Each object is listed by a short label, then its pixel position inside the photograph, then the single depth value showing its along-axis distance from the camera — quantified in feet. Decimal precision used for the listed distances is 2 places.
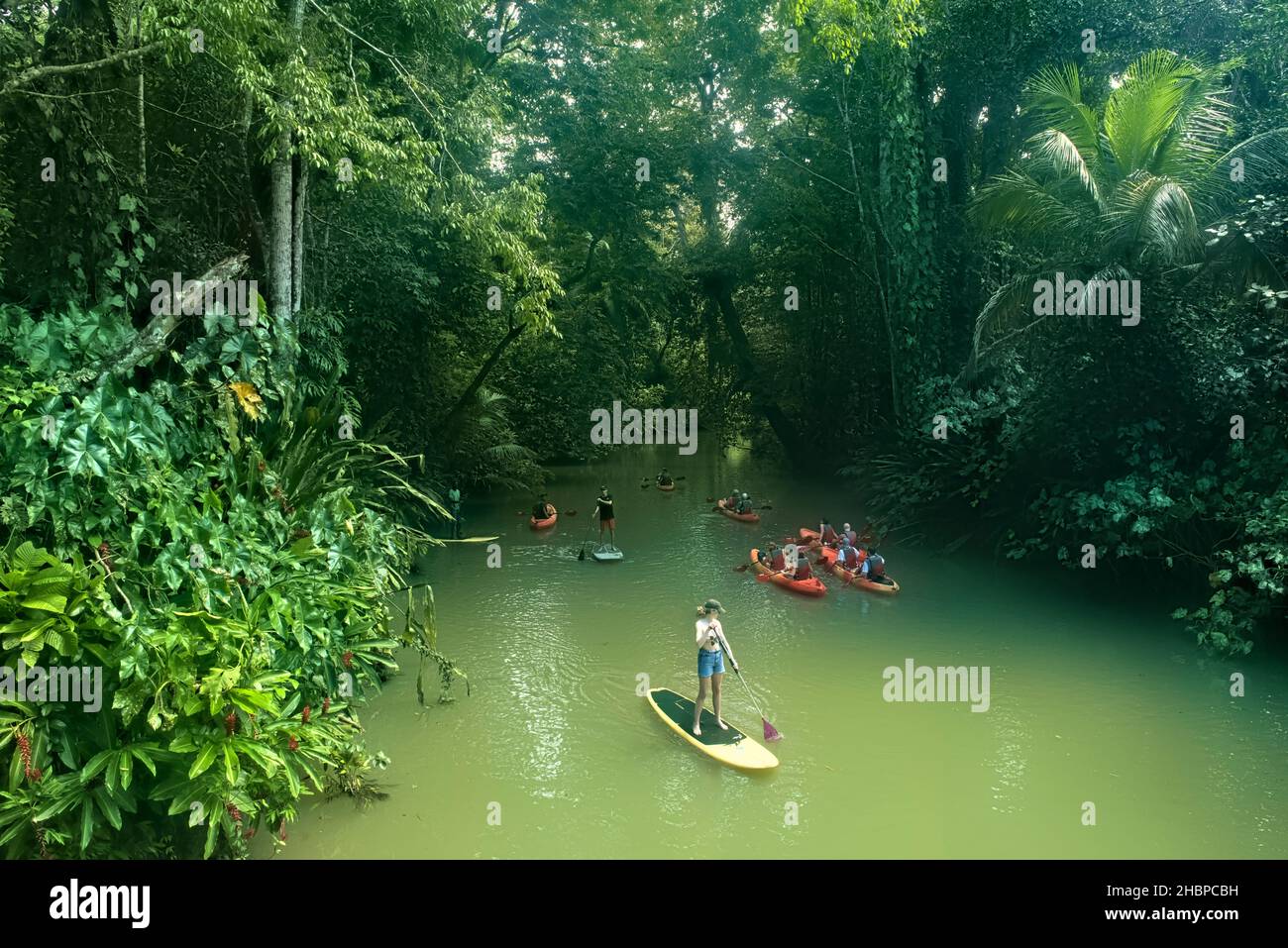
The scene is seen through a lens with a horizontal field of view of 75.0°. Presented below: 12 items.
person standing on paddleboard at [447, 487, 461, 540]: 53.45
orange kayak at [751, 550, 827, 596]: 41.29
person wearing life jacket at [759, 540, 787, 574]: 44.68
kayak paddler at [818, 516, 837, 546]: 49.21
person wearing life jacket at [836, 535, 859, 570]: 44.24
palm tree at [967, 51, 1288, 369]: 32.91
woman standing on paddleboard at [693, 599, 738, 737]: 24.63
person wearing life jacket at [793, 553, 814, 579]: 42.68
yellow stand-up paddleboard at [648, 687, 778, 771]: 23.30
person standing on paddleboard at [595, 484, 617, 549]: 52.29
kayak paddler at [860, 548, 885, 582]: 42.19
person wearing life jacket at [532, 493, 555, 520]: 61.67
